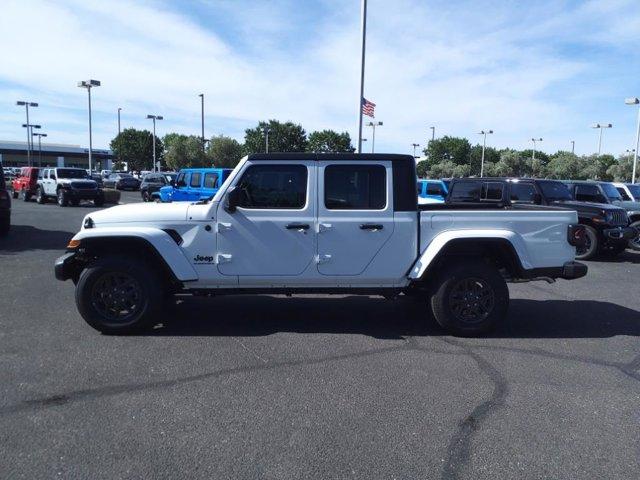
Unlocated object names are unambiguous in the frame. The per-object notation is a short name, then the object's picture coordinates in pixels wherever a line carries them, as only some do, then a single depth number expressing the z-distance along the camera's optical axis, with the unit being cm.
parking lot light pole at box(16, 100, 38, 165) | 6097
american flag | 2122
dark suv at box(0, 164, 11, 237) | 1349
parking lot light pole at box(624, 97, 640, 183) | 3353
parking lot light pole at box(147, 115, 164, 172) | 5857
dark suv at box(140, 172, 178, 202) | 3262
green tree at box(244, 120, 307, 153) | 7283
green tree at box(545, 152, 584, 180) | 5875
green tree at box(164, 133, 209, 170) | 6125
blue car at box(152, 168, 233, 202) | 1822
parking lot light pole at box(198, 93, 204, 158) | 5031
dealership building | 9656
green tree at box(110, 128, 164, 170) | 8488
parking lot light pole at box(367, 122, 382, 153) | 4897
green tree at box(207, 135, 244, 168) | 6031
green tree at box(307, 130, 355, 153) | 7925
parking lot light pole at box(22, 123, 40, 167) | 6828
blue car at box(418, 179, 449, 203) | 1803
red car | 2900
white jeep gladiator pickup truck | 573
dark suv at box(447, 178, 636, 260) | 1194
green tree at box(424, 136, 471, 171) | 10438
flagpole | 1994
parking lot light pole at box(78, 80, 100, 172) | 4000
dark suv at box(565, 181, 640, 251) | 1338
